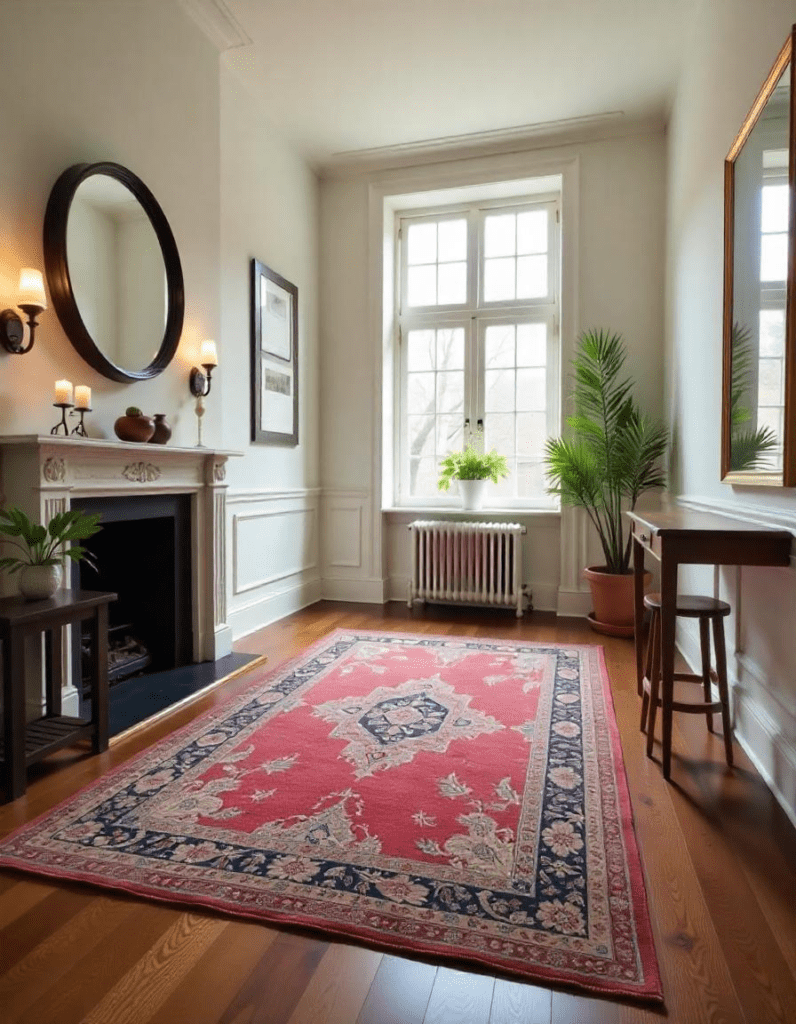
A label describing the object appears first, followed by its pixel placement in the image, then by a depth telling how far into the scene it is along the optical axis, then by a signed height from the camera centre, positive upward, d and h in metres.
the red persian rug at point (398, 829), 1.34 -0.93
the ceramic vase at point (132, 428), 2.64 +0.23
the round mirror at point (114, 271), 2.42 +0.90
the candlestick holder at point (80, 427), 2.45 +0.22
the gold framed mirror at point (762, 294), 1.83 +0.63
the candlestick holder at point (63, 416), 2.32 +0.25
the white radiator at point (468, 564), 4.38 -0.56
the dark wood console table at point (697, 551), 1.88 -0.20
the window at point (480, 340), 4.66 +1.10
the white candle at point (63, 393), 2.31 +0.33
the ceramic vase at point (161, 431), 2.81 +0.24
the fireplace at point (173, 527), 2.43 -0.20
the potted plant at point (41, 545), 2.04 -0.21
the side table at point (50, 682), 1.85 -0.64
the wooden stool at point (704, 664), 2.10 -0.62
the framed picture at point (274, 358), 3.94 +0.83
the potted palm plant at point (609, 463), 3.81 +0.13
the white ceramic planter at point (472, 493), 4.57 -0.06
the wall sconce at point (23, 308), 2.18 +0.61
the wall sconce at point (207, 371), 3.20 +0.58
